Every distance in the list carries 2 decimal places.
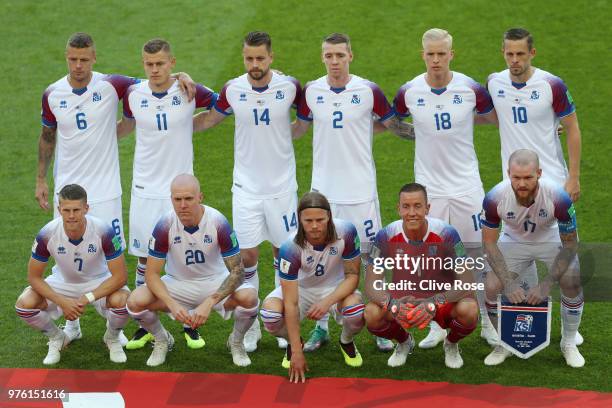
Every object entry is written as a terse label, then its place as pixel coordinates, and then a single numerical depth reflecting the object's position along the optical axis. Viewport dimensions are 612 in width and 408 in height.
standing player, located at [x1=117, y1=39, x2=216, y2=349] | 19.64
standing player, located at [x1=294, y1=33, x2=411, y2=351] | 19.34
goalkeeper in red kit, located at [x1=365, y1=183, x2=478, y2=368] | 18.06
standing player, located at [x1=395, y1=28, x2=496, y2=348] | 19.17
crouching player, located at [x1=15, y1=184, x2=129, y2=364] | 18.56
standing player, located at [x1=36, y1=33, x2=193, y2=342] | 19.92
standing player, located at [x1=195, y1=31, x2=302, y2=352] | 19.58
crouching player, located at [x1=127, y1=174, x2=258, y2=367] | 18.34
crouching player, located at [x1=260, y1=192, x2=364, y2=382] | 18.06
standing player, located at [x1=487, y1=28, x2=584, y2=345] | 19.17
